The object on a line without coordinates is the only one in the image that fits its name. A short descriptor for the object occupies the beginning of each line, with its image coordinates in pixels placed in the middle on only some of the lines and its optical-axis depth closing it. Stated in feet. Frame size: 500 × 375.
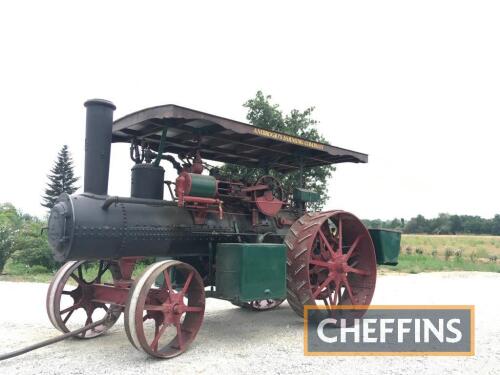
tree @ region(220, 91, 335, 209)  50.07
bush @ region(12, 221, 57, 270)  46.85
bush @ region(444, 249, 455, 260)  74.64
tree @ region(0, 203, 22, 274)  45.78
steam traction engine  16.65
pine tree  130.21
